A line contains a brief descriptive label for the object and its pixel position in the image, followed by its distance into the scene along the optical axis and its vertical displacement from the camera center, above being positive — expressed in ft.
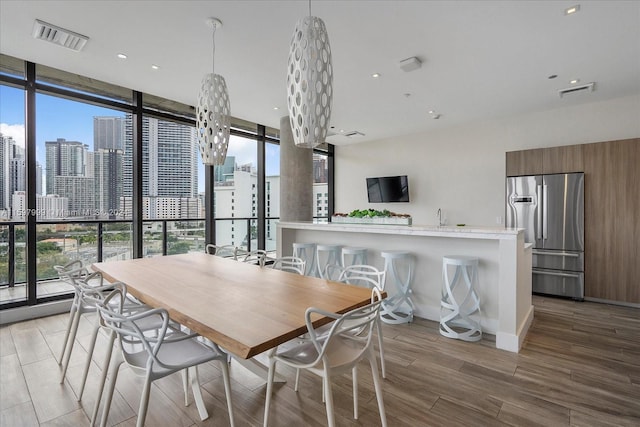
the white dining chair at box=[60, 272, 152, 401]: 6.15 -2.35
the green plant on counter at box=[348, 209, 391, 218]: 12.58 -0.12
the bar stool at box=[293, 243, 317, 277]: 14.07 -2.04
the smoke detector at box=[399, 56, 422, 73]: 10.53 +5.09
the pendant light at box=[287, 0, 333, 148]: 5.48 +2.36
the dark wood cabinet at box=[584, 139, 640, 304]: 13.04 -0.42
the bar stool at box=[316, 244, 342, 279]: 13.09 -1.81
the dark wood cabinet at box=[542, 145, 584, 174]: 14.08 +2.38
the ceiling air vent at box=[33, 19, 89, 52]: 8.69 +5.19
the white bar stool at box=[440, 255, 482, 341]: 9.85 -2.97
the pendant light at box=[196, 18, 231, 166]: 7.91 +2.38
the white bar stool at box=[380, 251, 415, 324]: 11.23 -2.81
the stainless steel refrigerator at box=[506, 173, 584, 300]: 14.02 -0.71
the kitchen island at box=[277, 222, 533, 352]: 9.09 -1.74
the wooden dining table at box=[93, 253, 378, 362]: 4.42 -1.68
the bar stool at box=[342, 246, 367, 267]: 12.25 -1.82
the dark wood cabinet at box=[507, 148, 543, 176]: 15.03 +2.39
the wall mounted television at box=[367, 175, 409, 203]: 21.26 +1.56
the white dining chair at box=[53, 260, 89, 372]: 7.32 -2.21
